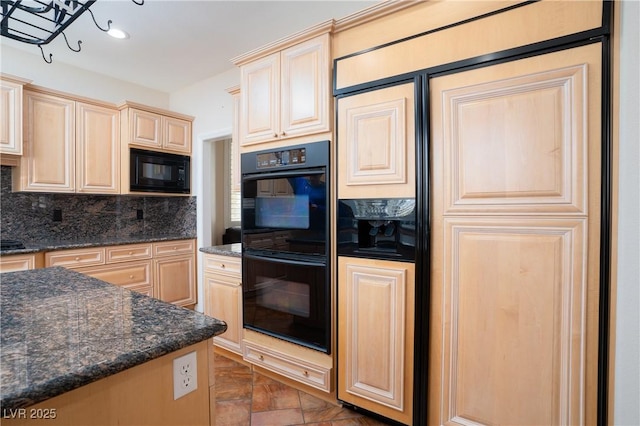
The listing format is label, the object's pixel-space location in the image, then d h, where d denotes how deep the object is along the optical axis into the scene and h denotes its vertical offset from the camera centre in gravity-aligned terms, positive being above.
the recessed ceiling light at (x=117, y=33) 2.58 +1.43
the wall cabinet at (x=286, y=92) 1.90 +0.75
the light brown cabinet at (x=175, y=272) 3.43 -0.71
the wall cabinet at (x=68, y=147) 2.79 +0.57
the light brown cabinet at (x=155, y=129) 3.29 +0.86
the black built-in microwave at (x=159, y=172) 3.33 +0.39
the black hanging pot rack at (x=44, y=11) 1.18 +0.74
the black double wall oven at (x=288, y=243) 1.92 -0.23
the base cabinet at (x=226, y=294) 2.52 -0.71
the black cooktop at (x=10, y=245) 2.63 -0.32
